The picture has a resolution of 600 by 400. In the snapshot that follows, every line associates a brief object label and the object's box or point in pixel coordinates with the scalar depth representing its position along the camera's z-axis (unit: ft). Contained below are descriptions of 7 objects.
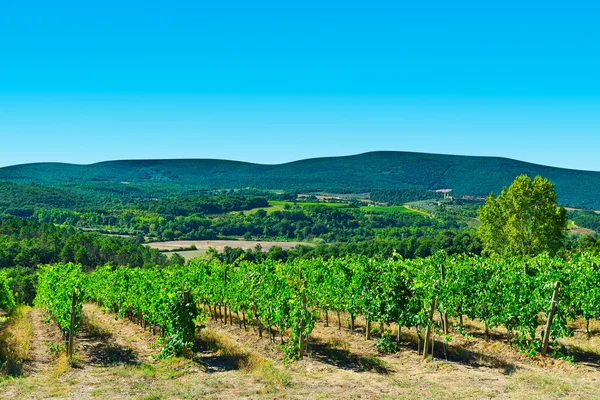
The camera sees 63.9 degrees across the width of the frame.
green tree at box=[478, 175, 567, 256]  112.78
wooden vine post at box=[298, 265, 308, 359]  57.06
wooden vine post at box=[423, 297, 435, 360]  54.60
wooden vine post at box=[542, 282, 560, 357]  52.34
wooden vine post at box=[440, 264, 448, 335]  61.61
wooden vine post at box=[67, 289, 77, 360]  58.29
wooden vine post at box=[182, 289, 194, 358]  59.52
